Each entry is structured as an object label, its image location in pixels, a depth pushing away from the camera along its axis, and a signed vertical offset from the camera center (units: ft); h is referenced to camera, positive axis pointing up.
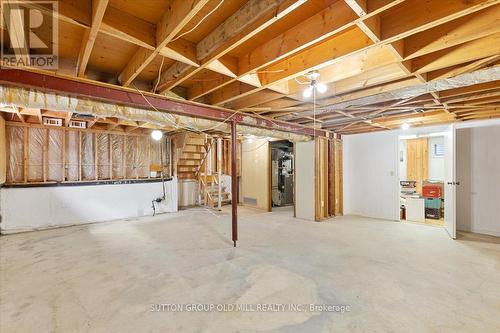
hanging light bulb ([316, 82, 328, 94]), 8.17 +2.84
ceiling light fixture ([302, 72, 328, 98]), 8.07 +2.97
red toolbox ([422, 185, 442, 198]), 17.05 -2.07
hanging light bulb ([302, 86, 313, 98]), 8.40 +2.82
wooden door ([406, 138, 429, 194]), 22.40 +0.38
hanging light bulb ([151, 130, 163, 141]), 18.12 +2.72
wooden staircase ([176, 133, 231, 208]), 21.86 -0.22
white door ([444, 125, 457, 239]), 12.61 -1.02
